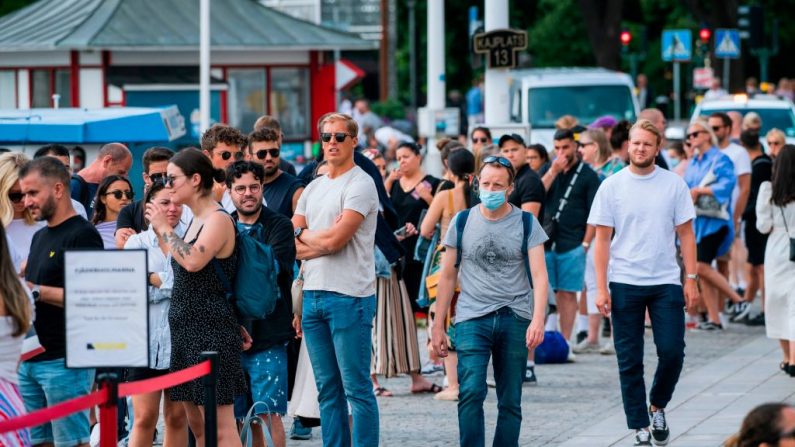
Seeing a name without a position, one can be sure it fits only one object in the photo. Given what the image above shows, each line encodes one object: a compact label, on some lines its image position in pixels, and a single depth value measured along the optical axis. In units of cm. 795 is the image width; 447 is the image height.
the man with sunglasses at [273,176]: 1825
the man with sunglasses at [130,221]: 1703
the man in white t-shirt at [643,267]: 1828
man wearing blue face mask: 1647
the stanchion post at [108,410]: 1233
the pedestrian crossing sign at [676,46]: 6694
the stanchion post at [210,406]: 1306
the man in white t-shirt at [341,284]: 1645
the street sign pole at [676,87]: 7302
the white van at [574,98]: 4872
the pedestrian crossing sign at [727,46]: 6731
